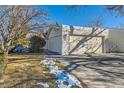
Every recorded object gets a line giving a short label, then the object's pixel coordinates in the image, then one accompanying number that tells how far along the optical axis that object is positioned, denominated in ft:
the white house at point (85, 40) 27.49
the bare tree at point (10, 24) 15.91
